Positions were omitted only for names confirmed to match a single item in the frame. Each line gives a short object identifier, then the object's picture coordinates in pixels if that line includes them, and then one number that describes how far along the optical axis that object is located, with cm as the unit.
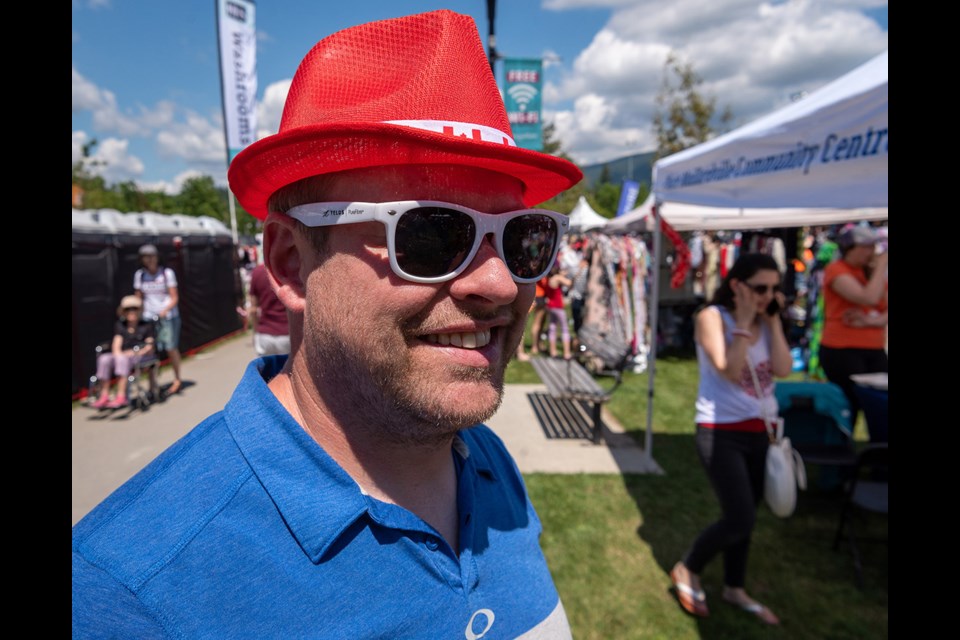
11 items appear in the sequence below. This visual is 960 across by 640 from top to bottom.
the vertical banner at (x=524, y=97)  866
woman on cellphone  294
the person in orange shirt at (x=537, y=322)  924
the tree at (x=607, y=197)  6393
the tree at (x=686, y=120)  1736
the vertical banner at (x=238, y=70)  934
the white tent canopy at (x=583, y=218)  2080
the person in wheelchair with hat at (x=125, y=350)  667
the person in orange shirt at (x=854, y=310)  472
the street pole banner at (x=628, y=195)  1973
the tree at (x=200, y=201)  4431
